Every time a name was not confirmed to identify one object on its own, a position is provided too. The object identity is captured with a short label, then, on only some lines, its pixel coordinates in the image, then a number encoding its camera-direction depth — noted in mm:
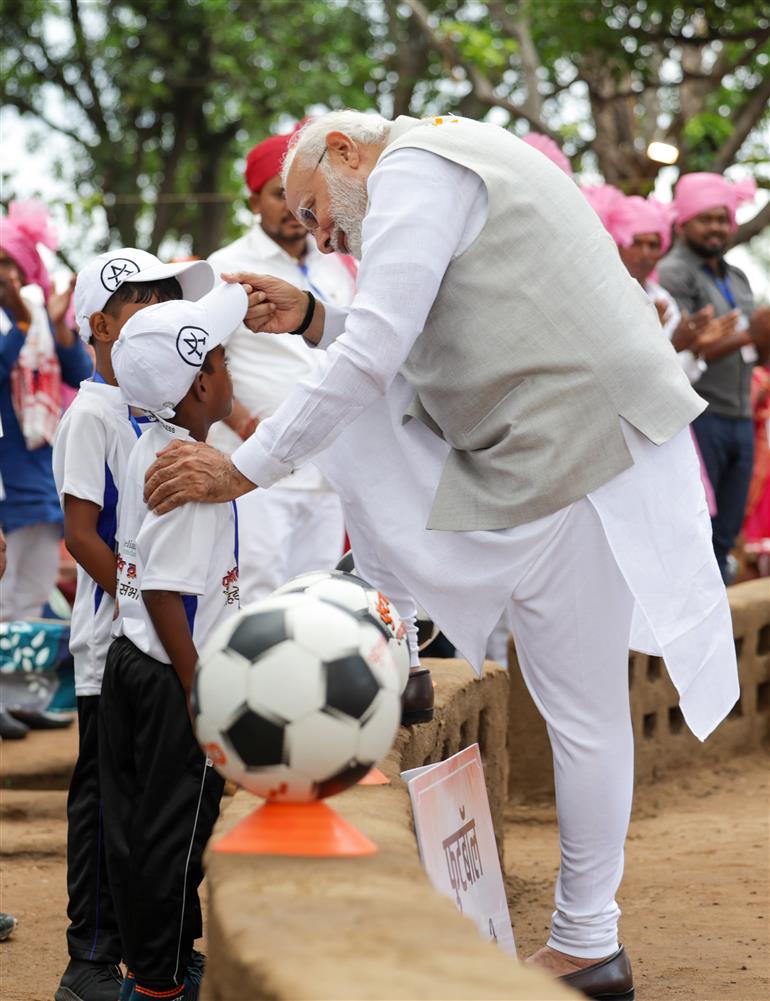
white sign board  3125
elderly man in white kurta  3123
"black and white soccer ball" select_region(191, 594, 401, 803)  2297
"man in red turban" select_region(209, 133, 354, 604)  5520
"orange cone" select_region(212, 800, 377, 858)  2359
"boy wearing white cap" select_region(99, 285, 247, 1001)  3189
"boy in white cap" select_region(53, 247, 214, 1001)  3561
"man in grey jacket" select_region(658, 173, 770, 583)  7273
